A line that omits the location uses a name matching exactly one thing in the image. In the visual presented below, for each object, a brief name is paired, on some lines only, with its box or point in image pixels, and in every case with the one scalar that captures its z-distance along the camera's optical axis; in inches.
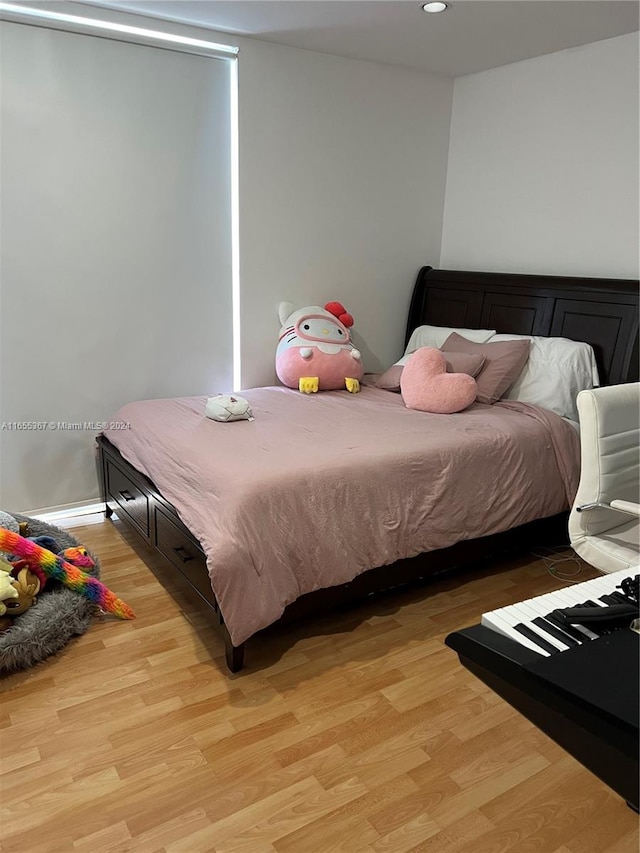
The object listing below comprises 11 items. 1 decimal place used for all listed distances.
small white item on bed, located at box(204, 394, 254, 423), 113.0
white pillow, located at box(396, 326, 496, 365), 141.8
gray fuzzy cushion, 84.0
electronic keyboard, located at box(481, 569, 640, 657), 45.6
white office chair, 79.6
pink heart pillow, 120.3
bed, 84.4
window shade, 114.8
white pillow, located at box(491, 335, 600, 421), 123.4
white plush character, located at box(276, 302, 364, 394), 136.9
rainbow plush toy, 92.1
